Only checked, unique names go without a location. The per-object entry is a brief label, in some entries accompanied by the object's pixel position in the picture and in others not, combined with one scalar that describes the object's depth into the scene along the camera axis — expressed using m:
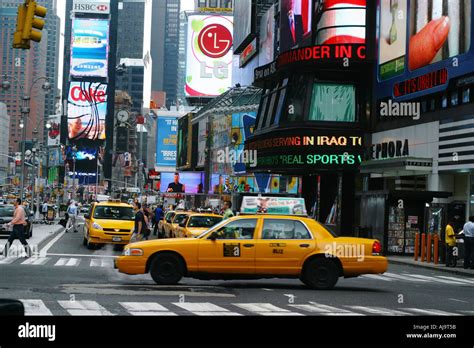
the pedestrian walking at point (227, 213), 31.23
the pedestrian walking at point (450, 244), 29.06
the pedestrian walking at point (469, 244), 27.78
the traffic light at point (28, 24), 18.14
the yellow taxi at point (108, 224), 30.53
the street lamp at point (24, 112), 50.03
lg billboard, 139.38
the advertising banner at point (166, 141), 165.75
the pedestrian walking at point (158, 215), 44.99
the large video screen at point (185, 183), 125.94
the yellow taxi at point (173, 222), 34.84
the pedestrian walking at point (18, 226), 23.78
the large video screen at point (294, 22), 56.68
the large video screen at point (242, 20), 89.75
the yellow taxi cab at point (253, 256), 16.91
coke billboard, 199.25
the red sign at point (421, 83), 36.88
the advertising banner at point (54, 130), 128.81
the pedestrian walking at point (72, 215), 47.25
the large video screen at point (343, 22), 48.88
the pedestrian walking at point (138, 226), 28.22
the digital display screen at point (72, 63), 198.50
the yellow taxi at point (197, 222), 29.57
